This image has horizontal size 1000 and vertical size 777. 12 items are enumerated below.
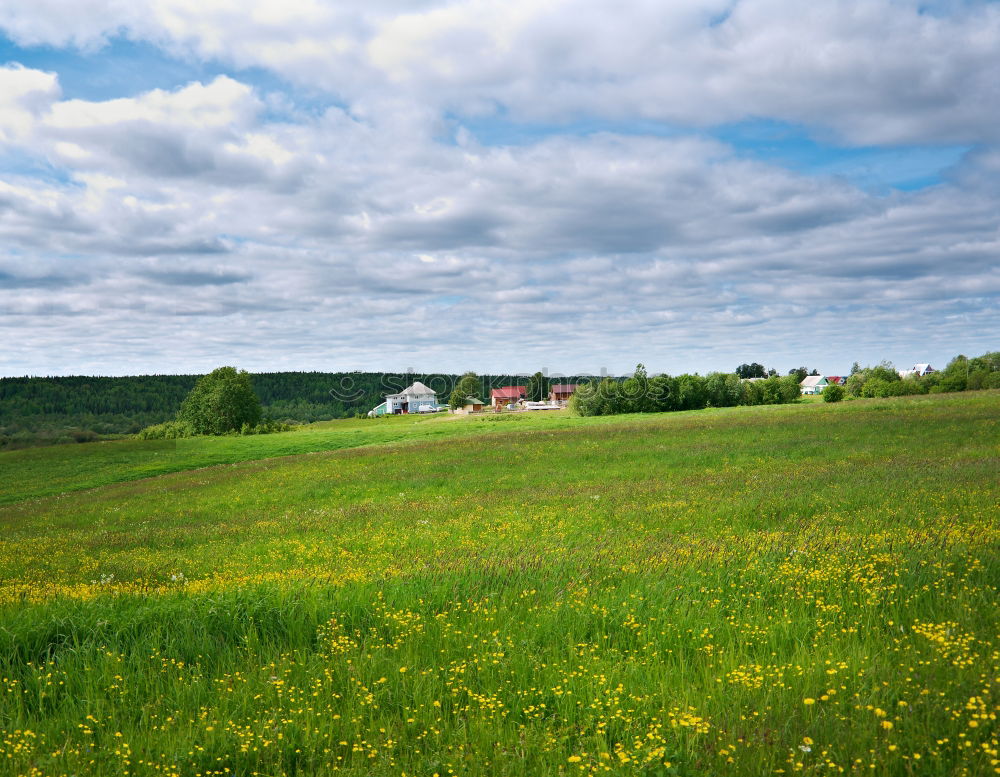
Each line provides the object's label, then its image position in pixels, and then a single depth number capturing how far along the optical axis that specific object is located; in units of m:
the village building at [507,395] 173.88
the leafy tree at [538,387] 168.12
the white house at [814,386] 186.75
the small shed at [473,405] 141.93
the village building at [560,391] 159.12
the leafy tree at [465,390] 149.88
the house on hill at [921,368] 164.79
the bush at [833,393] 90.19
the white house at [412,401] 185.00
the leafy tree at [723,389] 99.62
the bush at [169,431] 103.12
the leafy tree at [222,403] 99.88
